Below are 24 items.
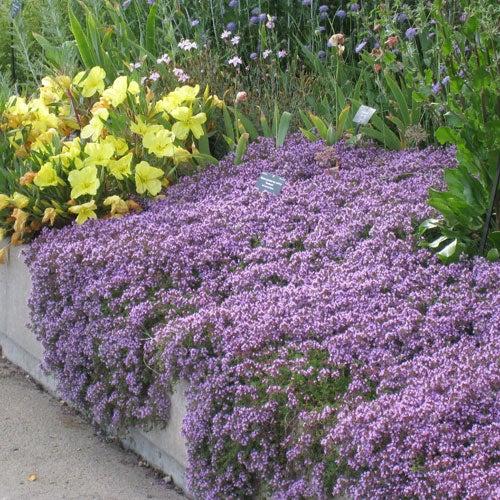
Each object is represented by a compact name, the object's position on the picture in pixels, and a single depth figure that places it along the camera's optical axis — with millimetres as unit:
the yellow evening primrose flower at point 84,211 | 4668
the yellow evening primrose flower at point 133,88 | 5109
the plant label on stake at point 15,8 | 5988
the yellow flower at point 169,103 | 5180
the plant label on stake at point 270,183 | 4555
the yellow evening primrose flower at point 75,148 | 4871
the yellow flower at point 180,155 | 5020
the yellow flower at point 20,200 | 4754
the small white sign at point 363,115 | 4738
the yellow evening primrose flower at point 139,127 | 4926
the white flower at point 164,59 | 5888
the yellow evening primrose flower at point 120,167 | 4871
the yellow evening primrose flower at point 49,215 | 4664
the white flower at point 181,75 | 5684
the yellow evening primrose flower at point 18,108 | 5512
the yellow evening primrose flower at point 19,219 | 4671
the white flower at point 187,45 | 5980
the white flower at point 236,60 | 5867
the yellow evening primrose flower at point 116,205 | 4719
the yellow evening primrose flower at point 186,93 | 5191
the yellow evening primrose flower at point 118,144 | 4941
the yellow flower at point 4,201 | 4828
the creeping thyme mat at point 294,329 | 2633
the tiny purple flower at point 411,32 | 4863
